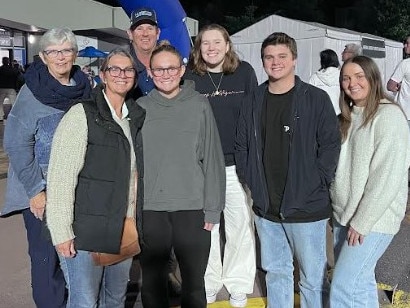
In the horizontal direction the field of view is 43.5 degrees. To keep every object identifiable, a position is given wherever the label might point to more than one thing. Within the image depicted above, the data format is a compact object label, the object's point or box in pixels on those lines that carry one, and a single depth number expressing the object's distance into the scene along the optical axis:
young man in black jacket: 2.86
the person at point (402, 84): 6.76
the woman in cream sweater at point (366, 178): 2.61
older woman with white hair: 2.72
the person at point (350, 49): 6.00
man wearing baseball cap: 3.46
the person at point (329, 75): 6.63
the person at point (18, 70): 14.12
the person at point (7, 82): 14.59
